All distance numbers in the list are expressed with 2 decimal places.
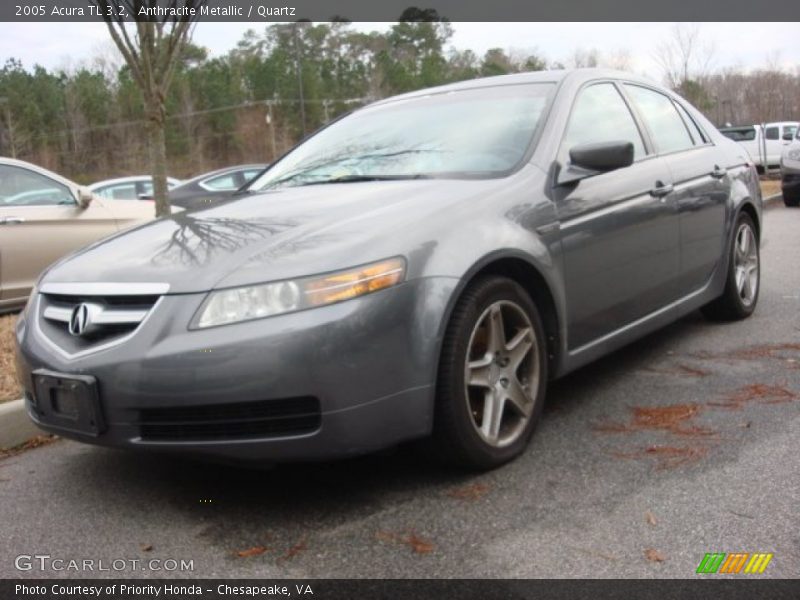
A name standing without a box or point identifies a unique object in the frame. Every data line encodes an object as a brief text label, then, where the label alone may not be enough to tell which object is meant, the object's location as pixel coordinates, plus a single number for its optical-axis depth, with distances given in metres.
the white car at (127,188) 13.53
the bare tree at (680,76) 25.88
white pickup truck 22.11
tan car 6.08
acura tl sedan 2.60
